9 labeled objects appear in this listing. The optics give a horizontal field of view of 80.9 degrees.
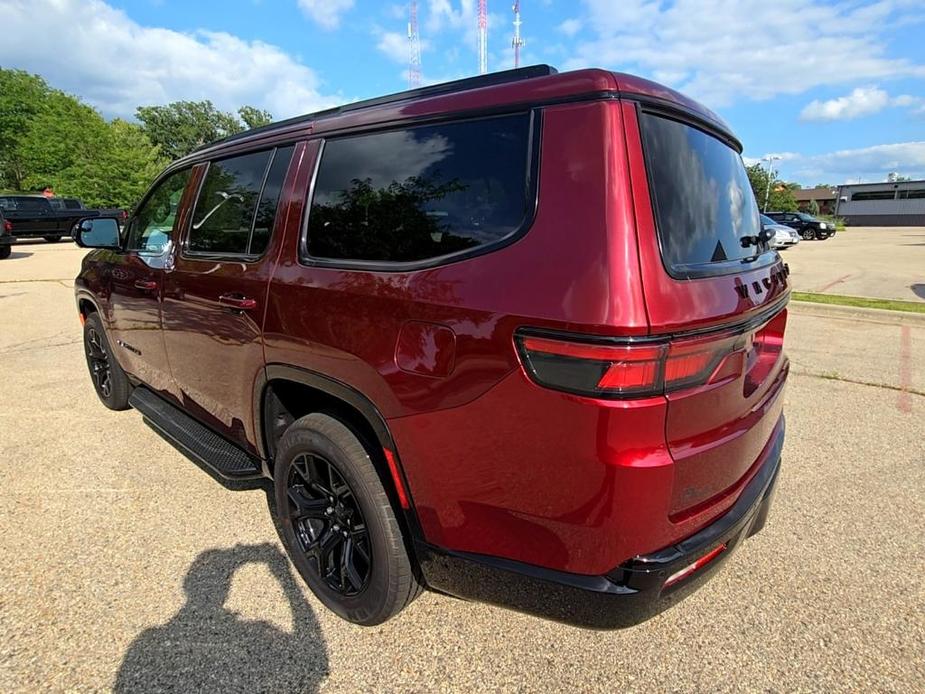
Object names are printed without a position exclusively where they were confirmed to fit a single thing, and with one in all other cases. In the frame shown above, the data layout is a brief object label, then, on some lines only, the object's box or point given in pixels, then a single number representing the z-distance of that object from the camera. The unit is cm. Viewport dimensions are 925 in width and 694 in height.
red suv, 142
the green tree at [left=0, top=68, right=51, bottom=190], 4528
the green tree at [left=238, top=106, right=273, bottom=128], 8150
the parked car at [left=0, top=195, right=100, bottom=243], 1922
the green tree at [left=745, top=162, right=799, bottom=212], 7119
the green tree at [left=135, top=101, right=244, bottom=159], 7412
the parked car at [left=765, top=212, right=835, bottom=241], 3186
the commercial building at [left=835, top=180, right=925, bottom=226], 6388
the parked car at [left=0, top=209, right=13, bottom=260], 1543
